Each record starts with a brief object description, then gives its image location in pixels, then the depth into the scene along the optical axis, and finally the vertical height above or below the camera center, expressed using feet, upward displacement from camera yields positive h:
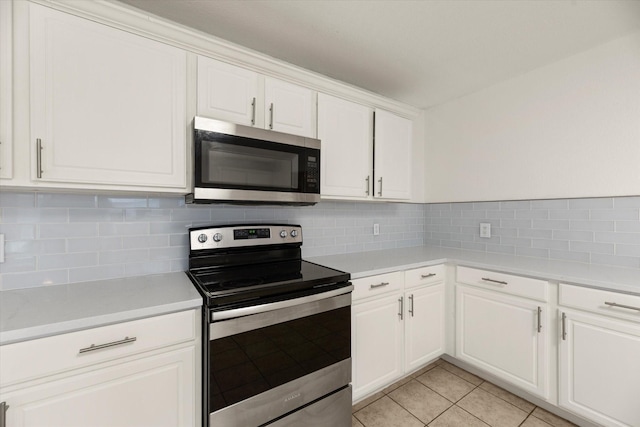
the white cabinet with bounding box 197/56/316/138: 4.82 +2.13
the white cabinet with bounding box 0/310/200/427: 2.98 -1.97
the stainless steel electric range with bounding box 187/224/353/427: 3.91 -1.91
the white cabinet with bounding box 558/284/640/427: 4.63 -2.52
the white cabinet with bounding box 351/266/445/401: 5.73 -2.59
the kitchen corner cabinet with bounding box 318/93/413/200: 6.33 +1.52
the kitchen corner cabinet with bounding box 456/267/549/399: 5.66 -2.56
